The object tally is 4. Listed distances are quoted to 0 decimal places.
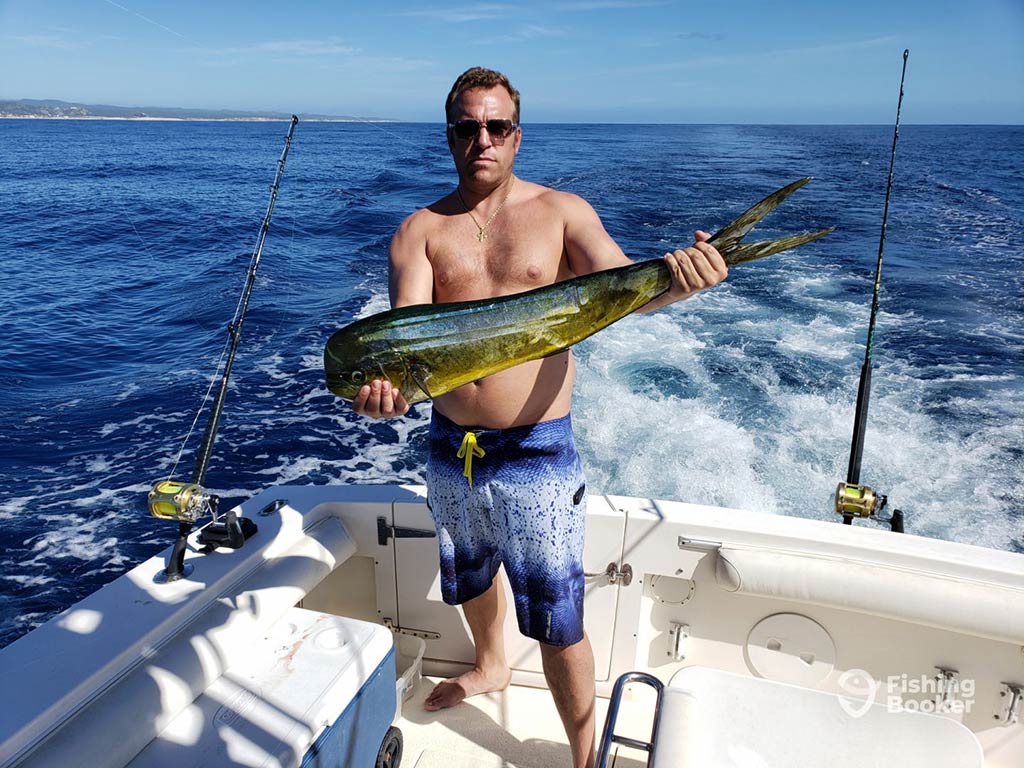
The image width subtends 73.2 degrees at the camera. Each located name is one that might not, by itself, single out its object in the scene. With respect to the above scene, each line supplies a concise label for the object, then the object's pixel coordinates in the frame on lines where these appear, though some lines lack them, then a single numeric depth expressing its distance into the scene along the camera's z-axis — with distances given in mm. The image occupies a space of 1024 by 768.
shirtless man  2082
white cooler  1617
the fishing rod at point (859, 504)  2443
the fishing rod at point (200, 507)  1984
